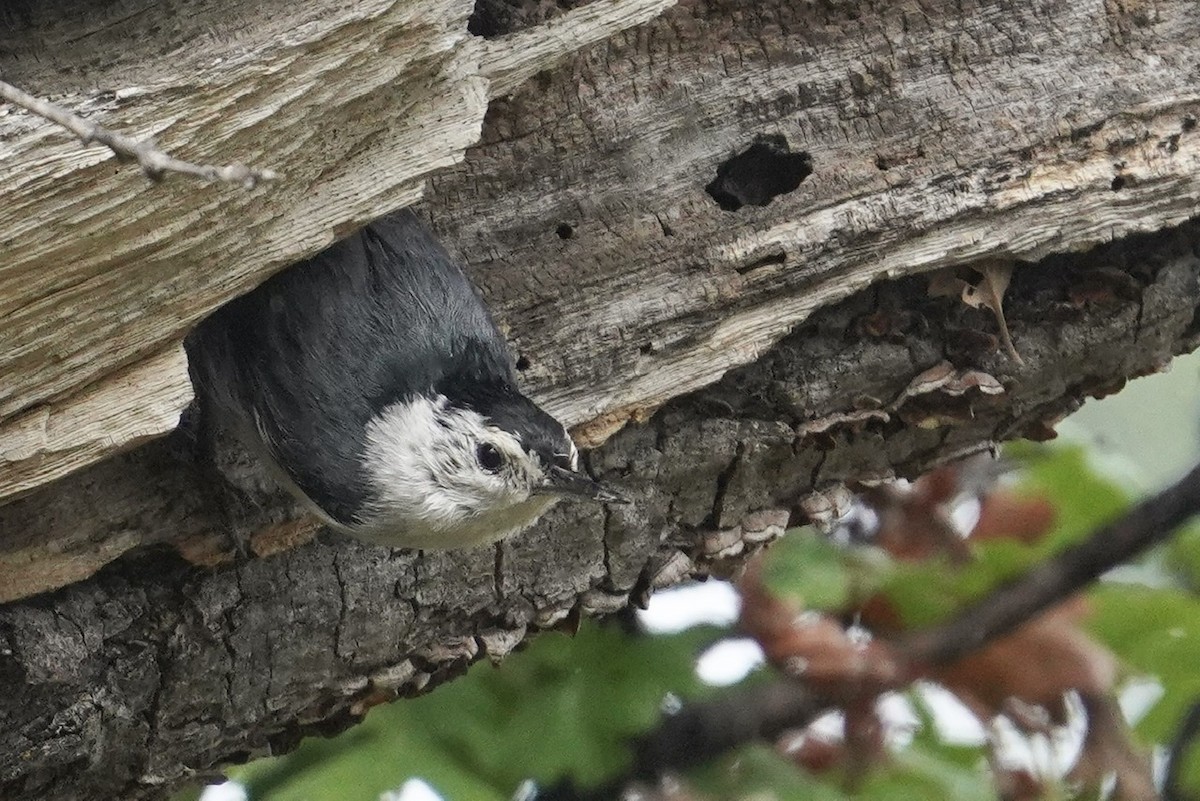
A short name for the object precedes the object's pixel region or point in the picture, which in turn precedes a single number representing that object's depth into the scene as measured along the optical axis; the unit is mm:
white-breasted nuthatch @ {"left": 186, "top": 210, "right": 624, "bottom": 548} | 3730
